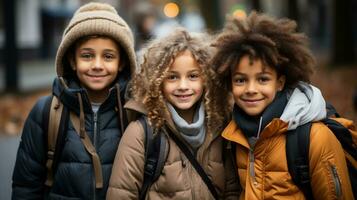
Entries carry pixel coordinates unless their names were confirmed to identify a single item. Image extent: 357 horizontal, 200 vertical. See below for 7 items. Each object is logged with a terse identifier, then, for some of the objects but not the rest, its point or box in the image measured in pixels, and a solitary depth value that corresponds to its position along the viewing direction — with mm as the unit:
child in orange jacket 2965
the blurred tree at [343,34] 14016
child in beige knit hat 3277
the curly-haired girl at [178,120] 3139
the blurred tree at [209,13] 14930
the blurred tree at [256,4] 16984
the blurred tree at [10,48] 12508
